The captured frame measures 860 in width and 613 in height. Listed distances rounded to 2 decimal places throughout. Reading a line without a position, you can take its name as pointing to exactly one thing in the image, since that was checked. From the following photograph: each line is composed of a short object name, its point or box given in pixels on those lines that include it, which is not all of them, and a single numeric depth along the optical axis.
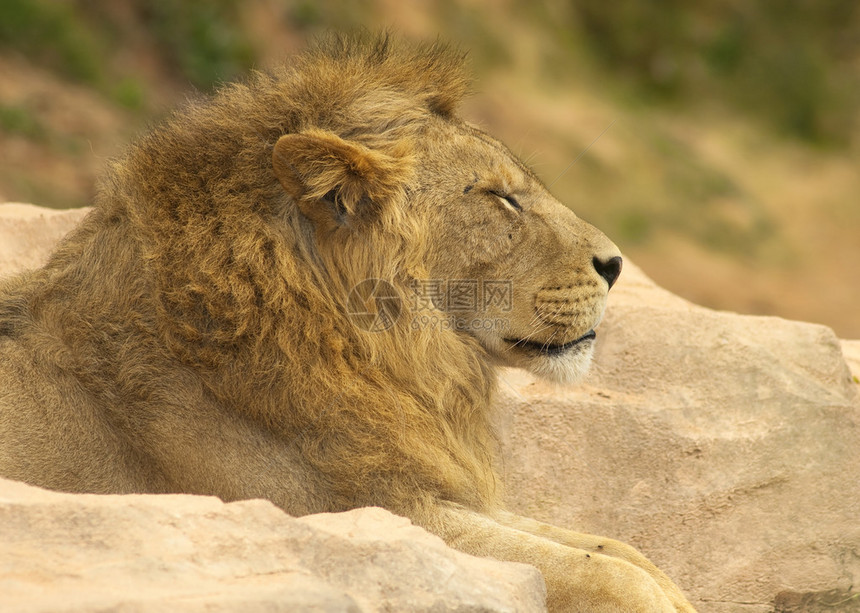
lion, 7.38
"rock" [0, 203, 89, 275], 11.91
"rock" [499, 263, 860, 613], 10.10
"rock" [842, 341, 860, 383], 12.49
